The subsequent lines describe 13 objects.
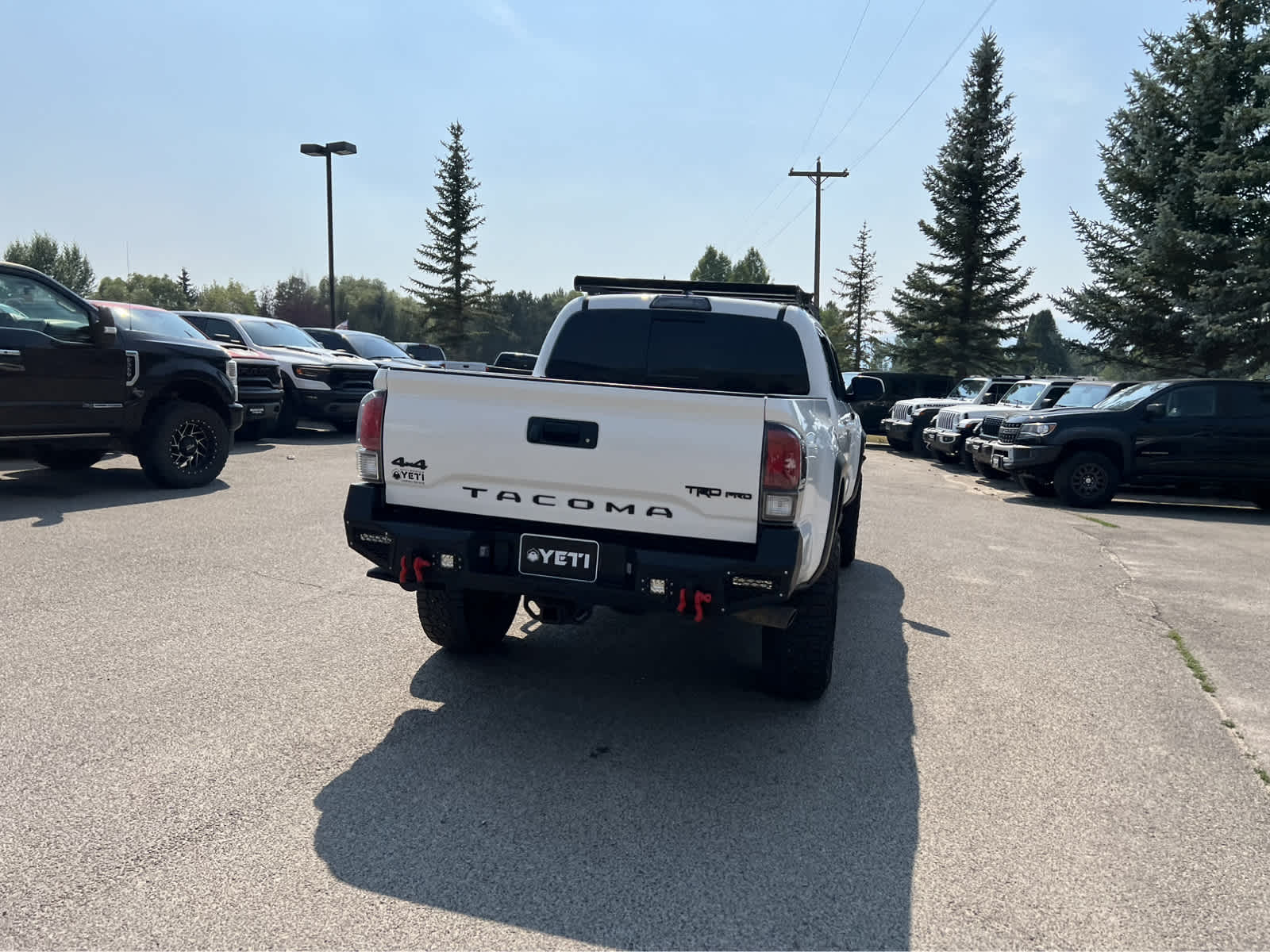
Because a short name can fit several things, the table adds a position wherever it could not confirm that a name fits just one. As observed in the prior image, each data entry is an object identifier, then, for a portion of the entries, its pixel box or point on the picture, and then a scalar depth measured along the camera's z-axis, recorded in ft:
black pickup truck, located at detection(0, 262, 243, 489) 29.25
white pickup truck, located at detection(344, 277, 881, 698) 12.30
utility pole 122.62
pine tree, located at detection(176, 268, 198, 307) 366.43
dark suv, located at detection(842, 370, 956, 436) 82.38
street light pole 95.71
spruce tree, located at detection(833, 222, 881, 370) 256.11
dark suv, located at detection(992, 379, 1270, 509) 43.39
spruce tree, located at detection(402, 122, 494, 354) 210.79
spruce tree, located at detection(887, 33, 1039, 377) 129.90
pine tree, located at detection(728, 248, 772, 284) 285.76
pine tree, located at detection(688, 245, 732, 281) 331.77
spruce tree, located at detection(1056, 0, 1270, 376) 67.97
